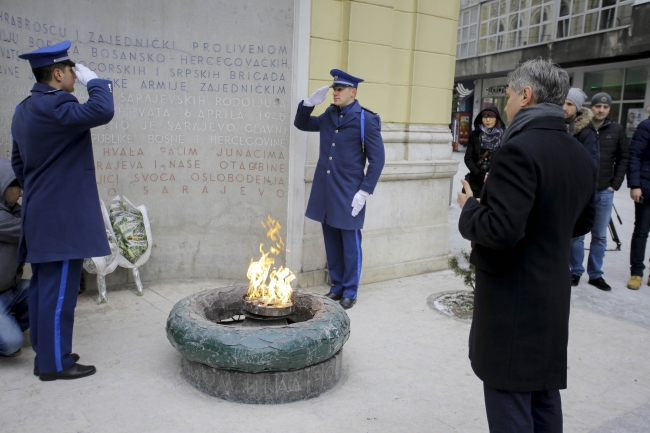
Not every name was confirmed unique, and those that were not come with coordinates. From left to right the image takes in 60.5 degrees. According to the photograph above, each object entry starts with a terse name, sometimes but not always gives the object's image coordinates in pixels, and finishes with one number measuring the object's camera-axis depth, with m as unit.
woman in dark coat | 6.20
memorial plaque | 5.26
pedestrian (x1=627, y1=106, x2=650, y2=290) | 5.88
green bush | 4.97
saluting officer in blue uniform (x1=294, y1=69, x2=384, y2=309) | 4.95
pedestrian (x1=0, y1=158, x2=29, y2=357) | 3.57
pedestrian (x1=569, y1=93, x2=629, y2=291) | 5.90
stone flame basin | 3.13
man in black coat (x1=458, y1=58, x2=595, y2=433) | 2.16
